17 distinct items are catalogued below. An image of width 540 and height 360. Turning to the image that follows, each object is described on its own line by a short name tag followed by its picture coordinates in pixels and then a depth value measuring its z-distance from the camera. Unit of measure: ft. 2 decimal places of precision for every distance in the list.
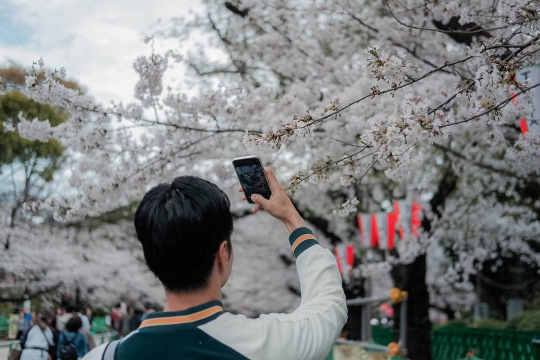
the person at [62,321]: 29.40
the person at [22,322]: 50.50
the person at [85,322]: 33.34
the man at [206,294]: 4.47
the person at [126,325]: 38.62
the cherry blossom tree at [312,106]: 11.00
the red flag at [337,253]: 47.50
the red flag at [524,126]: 16.50
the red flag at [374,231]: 37.99
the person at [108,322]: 68.49
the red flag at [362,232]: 39.82
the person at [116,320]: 55.72
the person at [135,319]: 36.99
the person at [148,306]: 80.52
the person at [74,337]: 22.20
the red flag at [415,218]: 36.58
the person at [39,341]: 20.86
